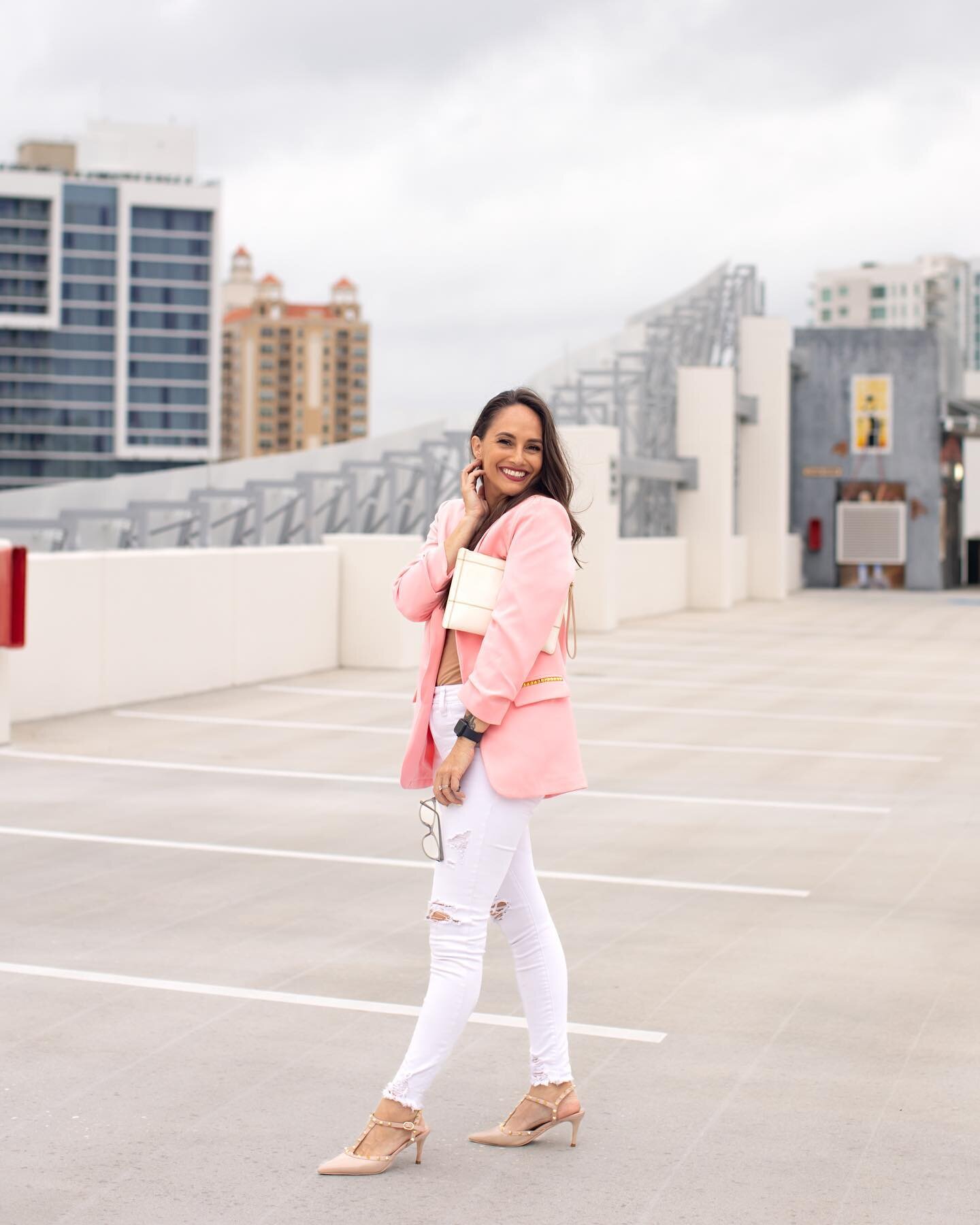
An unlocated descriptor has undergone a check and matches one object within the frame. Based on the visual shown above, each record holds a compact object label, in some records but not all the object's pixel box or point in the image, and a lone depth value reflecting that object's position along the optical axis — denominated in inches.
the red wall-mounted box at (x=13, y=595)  409.4
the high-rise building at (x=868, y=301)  4229.8
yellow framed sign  1679.4
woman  146.6
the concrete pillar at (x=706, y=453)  1243.2
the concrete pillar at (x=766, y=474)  1412.4
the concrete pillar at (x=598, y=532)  935.7
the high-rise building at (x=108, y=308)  5684.1
